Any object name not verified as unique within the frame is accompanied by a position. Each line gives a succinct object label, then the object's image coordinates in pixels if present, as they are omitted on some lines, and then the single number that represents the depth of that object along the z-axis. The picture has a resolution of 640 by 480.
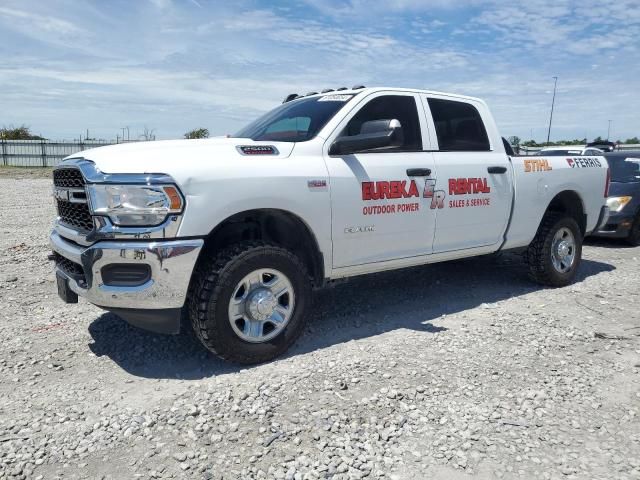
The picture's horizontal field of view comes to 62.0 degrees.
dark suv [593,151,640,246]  8.57
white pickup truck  3.27
